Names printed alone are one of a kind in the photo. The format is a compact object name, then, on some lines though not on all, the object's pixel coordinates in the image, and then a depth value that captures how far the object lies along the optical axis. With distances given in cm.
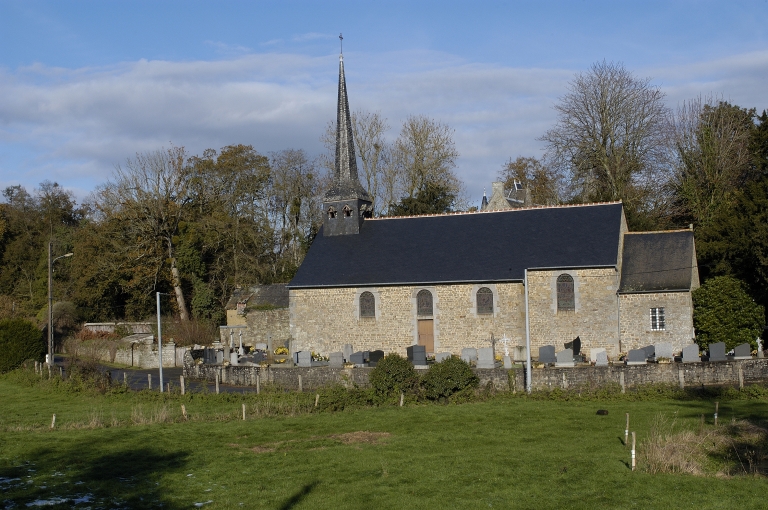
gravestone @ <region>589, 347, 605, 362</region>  2788
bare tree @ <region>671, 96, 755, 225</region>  4281
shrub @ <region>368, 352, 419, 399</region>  2406
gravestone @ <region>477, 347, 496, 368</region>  2763
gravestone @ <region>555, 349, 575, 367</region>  2716
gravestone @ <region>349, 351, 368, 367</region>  3084
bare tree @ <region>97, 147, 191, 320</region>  4941
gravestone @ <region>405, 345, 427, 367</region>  3003
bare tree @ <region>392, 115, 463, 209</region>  5753
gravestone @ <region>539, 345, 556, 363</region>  2839
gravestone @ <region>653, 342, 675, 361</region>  2719
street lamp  3449
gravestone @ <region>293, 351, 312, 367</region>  3108
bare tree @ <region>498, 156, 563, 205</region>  5500
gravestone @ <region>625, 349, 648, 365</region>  2686
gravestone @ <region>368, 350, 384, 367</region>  3202
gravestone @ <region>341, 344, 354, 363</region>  3342
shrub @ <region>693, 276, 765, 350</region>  3064
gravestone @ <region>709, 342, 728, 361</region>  2647
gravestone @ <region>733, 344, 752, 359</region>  2612
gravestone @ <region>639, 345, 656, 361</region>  2849
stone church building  3203
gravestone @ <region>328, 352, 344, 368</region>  2973
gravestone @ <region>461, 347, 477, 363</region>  2983
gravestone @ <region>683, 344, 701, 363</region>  2627
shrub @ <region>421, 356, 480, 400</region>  2392
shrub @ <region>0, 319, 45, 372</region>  3791
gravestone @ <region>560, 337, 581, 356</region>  3186
